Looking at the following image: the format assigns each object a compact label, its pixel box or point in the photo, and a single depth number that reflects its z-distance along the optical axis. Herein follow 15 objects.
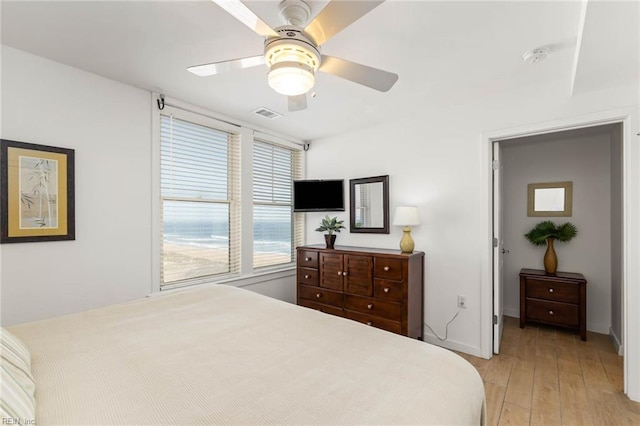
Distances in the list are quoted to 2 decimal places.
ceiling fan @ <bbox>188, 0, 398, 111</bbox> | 1.22
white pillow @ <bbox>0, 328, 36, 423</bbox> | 0.76
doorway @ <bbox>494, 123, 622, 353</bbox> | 3.29
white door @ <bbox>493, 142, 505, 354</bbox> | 2.91
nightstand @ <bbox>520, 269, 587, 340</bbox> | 3.26
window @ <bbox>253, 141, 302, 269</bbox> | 3.77
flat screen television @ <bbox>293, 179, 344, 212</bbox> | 3.88
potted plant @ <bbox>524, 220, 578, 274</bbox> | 3.57
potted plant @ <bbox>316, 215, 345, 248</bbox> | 3.57
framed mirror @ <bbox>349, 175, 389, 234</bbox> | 3.51
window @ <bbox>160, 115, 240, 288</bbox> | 2.90
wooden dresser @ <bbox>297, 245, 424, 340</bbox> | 2.89
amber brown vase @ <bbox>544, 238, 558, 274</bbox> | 3.57
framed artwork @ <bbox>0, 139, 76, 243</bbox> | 1.95
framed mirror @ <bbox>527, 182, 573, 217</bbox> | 3.68
